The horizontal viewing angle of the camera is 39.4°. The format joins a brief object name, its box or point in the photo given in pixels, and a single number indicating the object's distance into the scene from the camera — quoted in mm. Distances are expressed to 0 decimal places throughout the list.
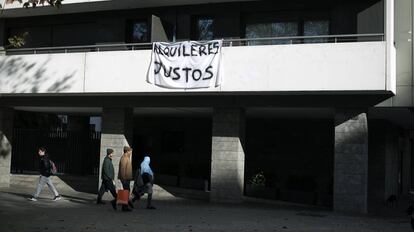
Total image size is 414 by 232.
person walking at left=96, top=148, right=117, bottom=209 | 15710
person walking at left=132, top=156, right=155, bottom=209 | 15555
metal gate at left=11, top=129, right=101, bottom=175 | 25141
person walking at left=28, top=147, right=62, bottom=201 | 17109
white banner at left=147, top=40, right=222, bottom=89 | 17672
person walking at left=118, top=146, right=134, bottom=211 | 15516
